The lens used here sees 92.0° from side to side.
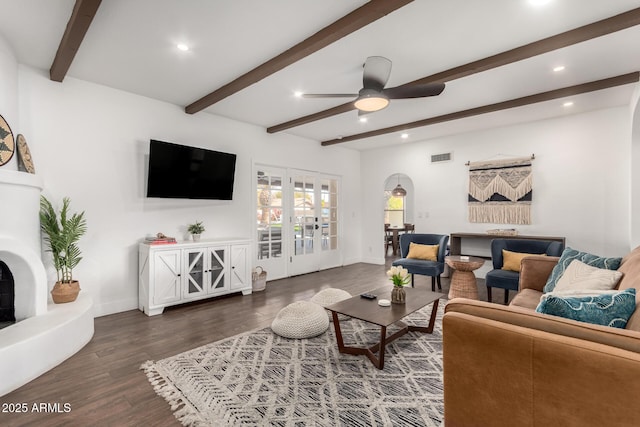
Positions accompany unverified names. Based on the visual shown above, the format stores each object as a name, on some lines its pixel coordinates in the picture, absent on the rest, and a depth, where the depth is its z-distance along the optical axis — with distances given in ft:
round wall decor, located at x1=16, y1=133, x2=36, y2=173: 9.66
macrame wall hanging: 17.31
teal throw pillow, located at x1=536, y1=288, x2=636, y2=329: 4.74
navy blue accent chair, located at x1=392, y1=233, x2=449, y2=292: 15.29
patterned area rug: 6.14
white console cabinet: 12.30
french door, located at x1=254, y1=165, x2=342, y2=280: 18.34
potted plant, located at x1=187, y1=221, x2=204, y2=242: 14.21
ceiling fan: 9.70
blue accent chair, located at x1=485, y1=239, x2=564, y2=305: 12.73
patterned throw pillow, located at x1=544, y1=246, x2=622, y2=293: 8.51
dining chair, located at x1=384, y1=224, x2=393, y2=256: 30.01
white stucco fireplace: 7.46
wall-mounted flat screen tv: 13.07
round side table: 13.65
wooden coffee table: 7.97
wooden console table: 15.88
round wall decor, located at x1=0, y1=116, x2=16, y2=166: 8.79
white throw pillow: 7.13
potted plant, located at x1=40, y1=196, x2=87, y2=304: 10.14
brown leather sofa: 3.50
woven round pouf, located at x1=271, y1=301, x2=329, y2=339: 9.73
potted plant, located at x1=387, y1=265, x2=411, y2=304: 9.26
